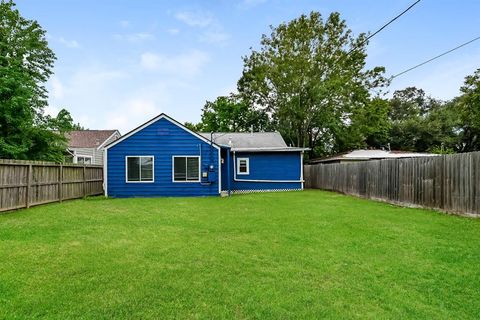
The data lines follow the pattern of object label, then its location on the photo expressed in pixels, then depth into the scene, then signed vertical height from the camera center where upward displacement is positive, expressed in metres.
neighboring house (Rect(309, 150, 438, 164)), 25.12 +0.52
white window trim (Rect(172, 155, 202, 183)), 16.47 -0.26
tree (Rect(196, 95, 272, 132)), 35.03 +4.79
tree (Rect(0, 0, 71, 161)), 14.08 +3.26
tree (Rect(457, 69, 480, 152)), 22.52 +4.21
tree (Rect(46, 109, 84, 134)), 17.27 +2.19
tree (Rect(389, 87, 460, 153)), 35.62 +3.31
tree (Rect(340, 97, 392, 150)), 30.95 +3.87
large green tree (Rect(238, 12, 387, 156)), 28.80 +7.69
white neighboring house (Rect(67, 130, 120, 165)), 28.58 +1.65
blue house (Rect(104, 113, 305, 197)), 16.27 +0.03
